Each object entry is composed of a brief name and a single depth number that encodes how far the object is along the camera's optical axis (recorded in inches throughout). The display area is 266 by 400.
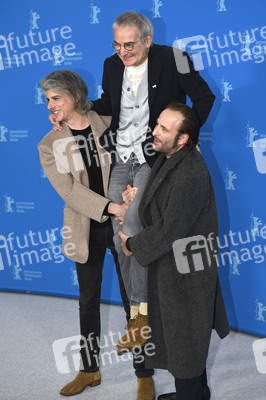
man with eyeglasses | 94.3
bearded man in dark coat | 85.3
